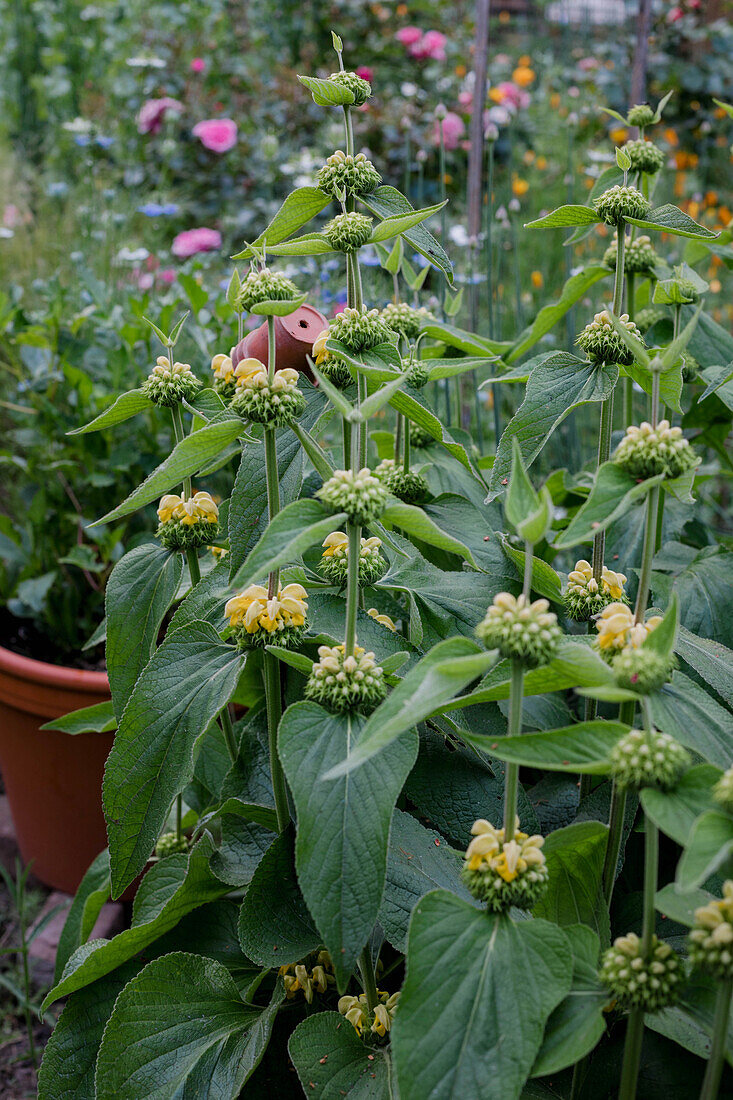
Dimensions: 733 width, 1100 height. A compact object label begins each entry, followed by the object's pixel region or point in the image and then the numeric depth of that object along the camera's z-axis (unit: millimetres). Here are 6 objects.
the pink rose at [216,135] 3057
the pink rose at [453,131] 3135
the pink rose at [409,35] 3742
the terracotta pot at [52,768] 1455
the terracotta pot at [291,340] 863
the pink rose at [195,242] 2530
